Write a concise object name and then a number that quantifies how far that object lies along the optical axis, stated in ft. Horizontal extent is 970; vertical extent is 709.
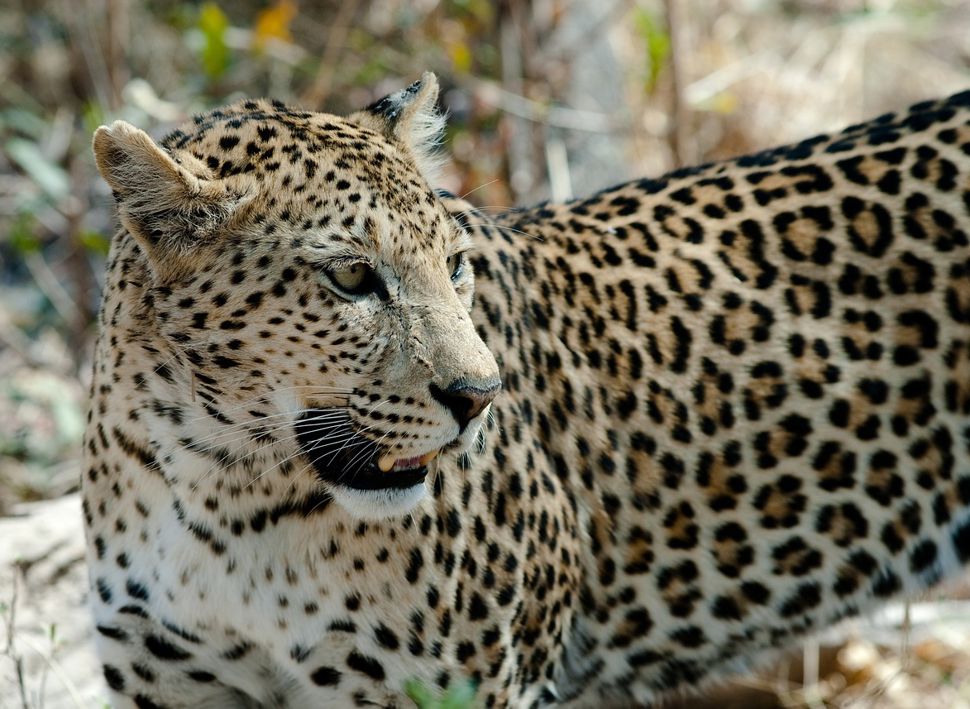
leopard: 25.26
